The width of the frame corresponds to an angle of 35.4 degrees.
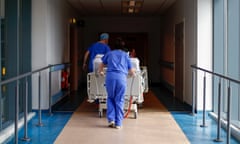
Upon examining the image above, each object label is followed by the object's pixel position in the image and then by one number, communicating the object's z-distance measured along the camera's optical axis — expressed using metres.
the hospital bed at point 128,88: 6.22
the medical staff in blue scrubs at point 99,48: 7.31
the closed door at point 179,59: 8.57
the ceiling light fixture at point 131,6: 9.39
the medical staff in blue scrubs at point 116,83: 5.61
